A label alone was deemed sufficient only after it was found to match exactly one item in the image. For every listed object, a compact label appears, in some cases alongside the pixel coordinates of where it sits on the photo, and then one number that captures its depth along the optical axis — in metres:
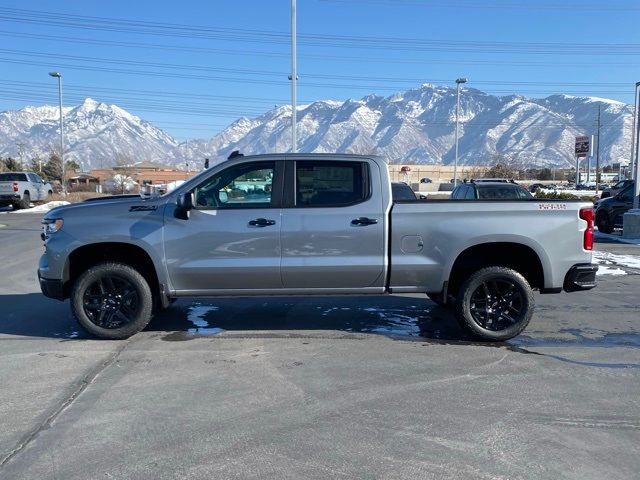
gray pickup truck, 6.48
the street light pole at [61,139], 45.94
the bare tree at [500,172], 68.54
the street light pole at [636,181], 19.17
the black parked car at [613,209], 20.19
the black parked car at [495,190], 16.30
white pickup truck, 30.86
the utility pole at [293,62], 28.08
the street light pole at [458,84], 48.53
